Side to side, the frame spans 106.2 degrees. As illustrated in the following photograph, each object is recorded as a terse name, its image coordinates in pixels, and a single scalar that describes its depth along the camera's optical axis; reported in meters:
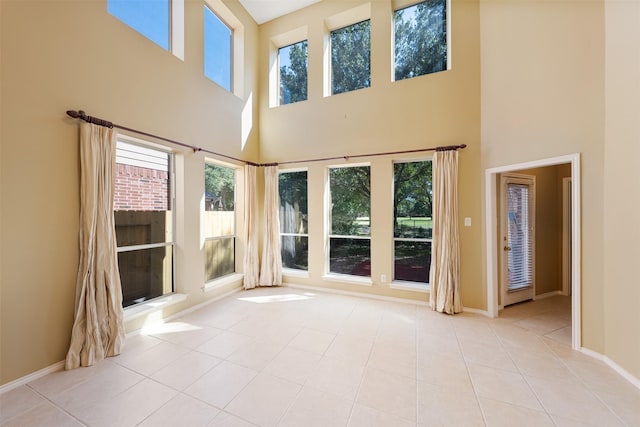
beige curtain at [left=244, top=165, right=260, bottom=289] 4.43
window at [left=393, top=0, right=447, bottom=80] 3.75
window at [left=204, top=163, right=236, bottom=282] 3.95
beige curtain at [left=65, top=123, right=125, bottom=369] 2.25
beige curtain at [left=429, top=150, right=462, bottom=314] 3.38
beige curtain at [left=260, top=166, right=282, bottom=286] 4.54
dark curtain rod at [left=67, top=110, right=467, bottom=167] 2.26
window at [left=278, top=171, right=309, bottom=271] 4.61
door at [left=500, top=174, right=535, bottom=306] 3.59
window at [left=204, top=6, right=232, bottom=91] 3.88
